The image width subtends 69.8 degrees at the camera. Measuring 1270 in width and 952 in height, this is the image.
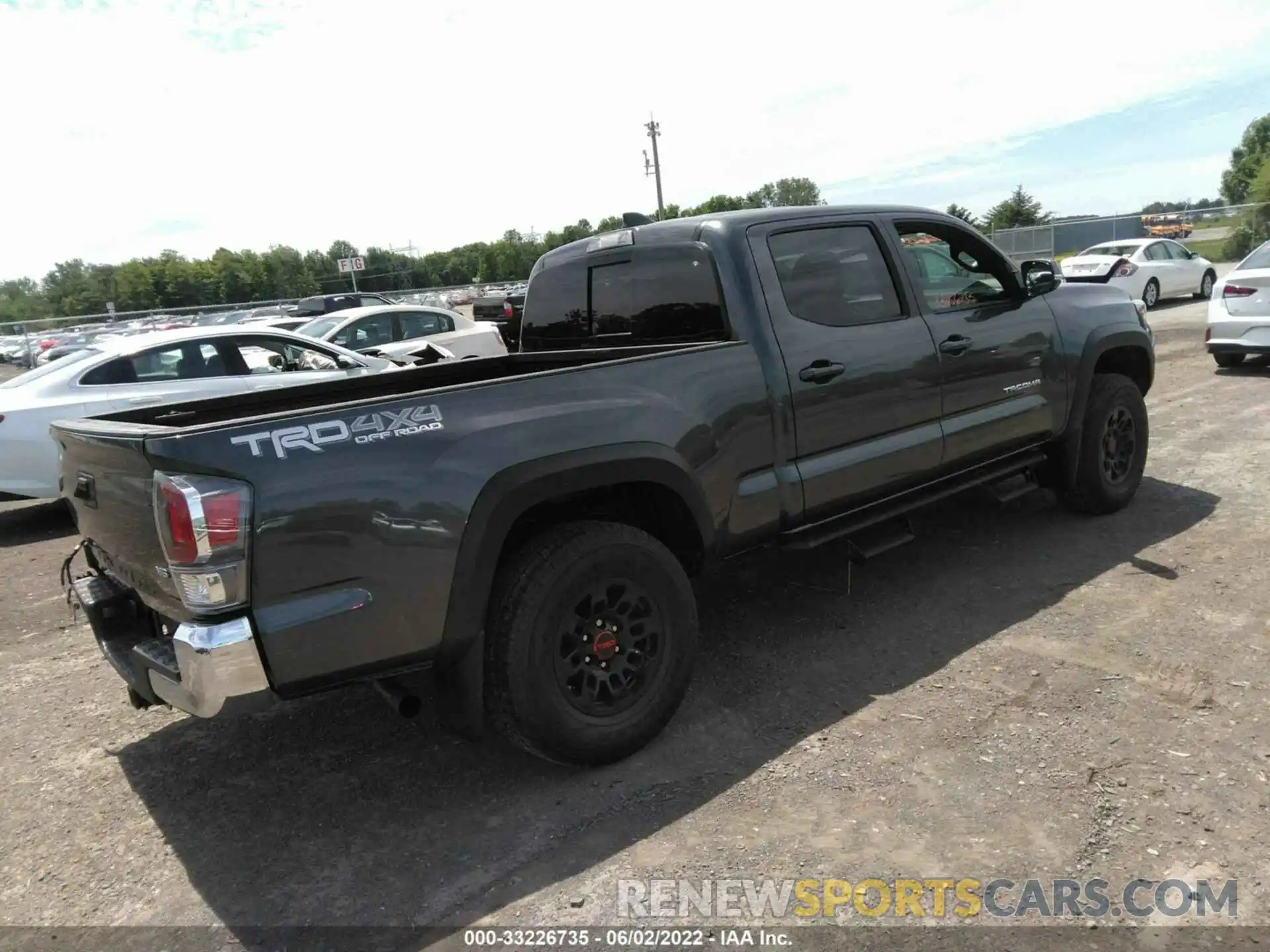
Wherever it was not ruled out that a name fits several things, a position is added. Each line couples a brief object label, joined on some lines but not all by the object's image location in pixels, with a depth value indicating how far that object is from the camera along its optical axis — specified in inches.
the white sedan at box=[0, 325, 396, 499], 282.0
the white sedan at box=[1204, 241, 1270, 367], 383.9
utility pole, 1950.1
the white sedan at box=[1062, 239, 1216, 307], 705.0
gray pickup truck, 102.9
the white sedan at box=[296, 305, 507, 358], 469.4
